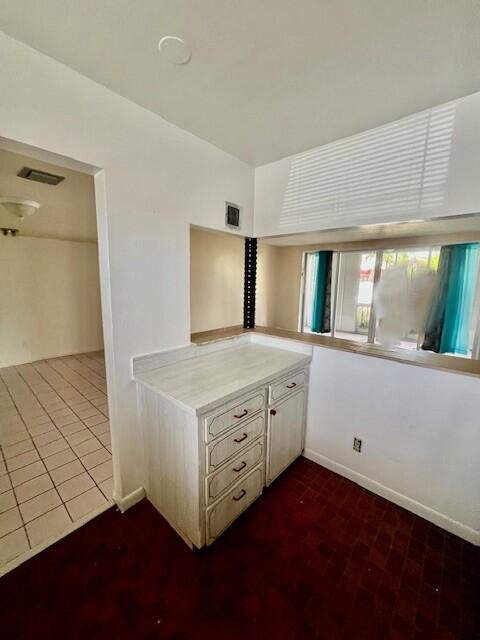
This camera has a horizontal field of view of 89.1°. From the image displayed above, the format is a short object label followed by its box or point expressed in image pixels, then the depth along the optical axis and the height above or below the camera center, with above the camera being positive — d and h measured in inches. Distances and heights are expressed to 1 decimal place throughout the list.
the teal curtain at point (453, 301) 97.0 -5.0
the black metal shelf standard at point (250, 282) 89.2 +1.2
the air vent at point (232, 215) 75.4 +22.0
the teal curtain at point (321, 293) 157.2 -4.2
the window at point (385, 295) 77.6 -3.1
